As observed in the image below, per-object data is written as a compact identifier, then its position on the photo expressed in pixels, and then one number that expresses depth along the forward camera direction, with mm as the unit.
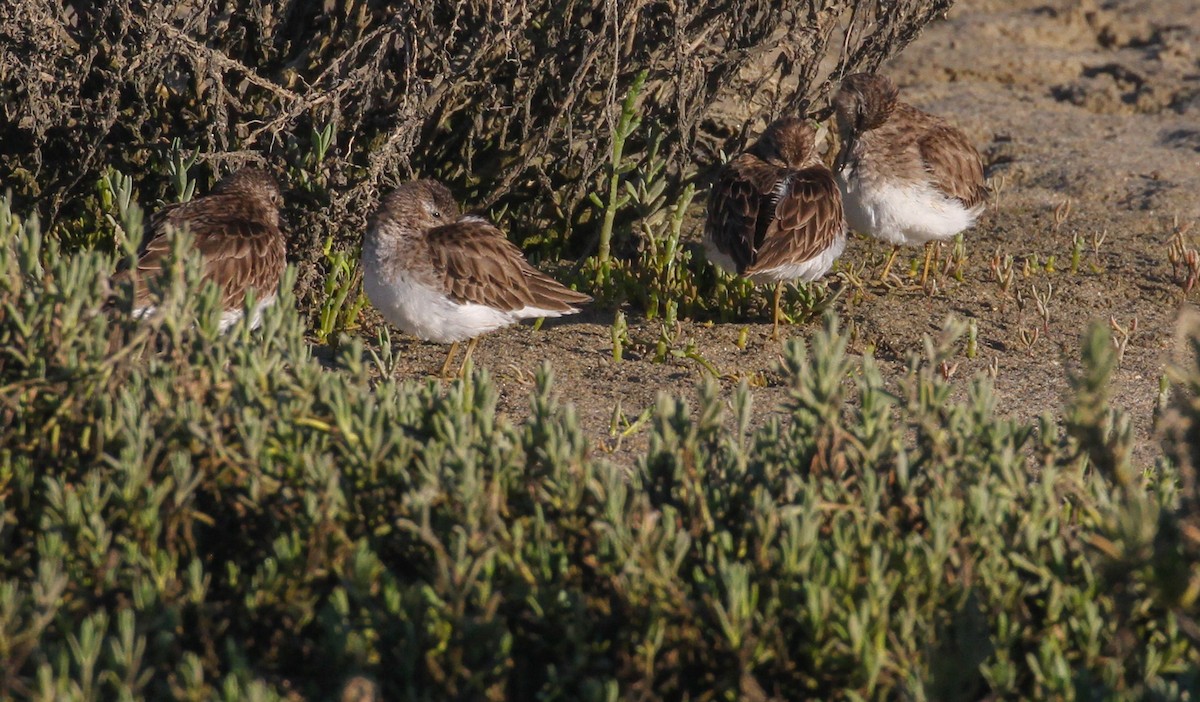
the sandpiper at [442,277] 13781
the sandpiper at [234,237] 13453
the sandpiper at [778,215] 14875
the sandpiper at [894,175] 16609
